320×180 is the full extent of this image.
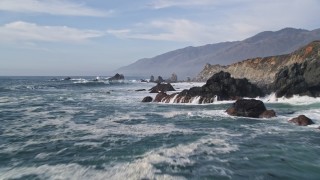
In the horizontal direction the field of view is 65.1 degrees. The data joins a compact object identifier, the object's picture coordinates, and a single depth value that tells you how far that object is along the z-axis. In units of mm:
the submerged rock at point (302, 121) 16364
